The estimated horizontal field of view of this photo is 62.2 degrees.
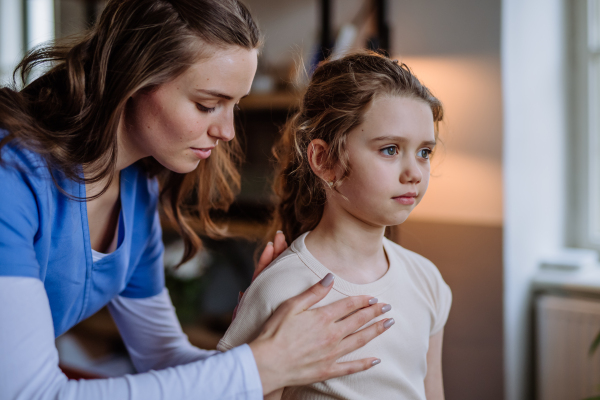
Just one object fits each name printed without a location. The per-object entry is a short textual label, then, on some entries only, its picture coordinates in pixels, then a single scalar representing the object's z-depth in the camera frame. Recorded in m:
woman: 0.66
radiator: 1.48
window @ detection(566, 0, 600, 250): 1.68
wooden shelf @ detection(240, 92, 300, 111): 2.01
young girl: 0.72
